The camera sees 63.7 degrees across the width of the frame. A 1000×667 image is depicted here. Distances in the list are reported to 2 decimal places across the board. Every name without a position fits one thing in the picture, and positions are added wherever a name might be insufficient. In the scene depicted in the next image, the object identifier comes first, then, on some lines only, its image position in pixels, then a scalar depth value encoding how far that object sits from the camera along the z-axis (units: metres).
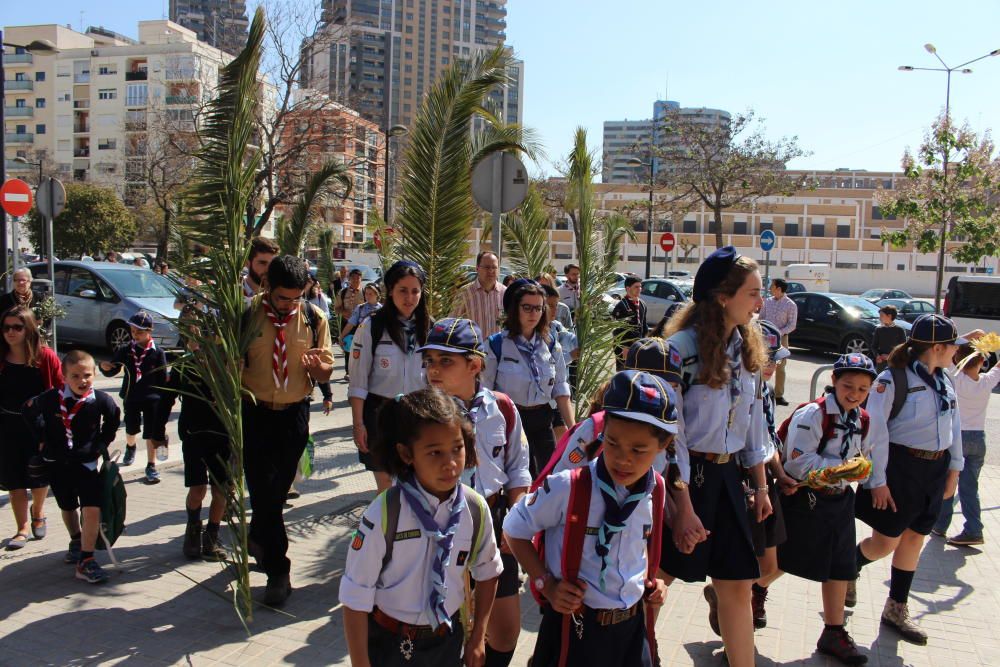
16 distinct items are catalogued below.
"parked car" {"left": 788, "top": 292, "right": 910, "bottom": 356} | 17.94
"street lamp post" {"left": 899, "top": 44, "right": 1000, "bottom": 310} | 19.83
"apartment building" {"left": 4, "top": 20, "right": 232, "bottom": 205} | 80.12
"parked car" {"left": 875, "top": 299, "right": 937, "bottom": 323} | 22.05
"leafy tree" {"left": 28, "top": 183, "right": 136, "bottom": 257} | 40.12
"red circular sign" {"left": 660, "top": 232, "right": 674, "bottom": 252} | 26.16
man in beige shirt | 4.41
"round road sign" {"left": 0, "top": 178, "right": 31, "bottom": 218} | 11.77
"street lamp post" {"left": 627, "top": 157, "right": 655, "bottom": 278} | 29.28
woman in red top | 5.16
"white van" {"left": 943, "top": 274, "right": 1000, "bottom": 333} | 16.39
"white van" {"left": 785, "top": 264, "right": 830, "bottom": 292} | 38.97
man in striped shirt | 6.81
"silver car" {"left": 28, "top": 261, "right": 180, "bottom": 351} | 14.14
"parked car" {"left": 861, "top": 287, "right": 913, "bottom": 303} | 34.37
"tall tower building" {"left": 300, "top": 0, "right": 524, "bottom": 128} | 138.62
